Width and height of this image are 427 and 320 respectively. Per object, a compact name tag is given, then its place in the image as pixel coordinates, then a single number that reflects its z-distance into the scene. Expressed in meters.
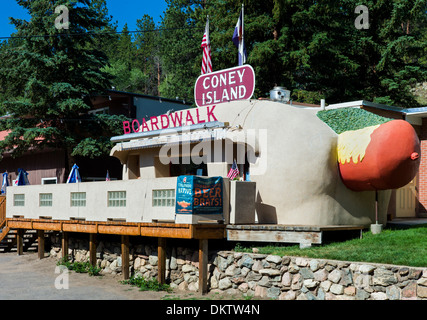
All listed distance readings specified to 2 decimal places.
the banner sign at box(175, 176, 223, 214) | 13.84
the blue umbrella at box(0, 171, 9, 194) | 27.54
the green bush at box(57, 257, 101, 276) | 18.12
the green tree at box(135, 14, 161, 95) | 69.69
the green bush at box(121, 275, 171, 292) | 15.24
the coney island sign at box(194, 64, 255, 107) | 17.75
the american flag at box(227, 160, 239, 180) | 15.91
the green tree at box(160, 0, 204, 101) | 46.62
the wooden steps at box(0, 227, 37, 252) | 24.23
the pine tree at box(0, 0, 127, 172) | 26.12
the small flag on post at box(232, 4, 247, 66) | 19.49
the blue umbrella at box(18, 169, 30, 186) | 24.39
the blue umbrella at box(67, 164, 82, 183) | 21.25
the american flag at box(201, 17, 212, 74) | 20.08
